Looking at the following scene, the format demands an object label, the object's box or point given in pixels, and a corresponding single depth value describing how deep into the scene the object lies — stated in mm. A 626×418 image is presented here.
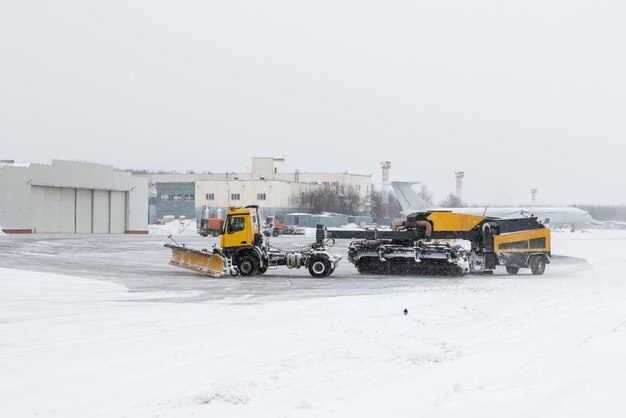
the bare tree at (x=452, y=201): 176612
